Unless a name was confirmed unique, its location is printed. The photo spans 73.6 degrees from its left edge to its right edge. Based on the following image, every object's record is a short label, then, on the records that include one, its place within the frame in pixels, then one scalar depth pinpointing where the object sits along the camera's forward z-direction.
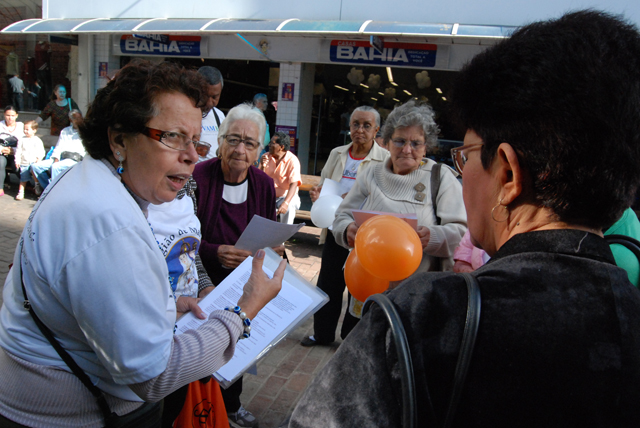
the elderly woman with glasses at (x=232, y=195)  2.62
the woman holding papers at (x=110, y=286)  1.14
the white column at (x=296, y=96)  9.79
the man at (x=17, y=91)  12.91
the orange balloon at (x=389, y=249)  2.00
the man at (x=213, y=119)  4.11
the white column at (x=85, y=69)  11.38
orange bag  1.92
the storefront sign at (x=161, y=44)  10.58
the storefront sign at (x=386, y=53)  8.64
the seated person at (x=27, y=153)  8.80
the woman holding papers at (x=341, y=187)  3.67
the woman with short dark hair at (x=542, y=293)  0.69
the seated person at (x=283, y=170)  6.48
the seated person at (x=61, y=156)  8.59
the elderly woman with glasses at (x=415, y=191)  2.62
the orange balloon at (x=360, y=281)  2.32
